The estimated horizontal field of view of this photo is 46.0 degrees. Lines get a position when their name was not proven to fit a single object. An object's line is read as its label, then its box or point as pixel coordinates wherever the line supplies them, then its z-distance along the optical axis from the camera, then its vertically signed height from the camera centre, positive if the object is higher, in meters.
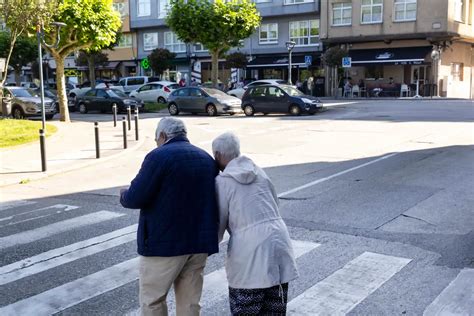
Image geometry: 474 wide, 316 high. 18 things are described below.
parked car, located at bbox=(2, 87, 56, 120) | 25.79 -0.92
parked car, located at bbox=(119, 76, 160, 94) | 40.83 +0.15
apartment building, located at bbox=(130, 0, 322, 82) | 46.34 +3.35
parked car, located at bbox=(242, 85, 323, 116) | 25.95 -0.84
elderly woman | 3.35 -0.97
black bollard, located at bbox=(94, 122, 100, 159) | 13.89 -1.58
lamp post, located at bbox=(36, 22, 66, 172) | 11.93 +0.79
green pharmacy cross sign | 41.12 +1.45
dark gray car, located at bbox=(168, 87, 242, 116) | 27.30 -0.92
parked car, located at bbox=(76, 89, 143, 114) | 29.45 -0.95
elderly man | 3.50 -0.81
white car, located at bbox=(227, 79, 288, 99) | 34.28 -0.44
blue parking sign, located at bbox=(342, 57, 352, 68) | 39.94 +1.50
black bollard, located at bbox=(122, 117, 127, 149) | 15.59 -1.59
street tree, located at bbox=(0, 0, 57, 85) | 17.78 +2.28
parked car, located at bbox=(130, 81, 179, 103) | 34.38 -0.50
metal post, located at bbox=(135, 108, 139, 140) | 17.53 -1.53
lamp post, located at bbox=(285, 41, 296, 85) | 33.38 +2.27
